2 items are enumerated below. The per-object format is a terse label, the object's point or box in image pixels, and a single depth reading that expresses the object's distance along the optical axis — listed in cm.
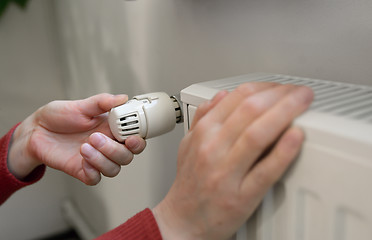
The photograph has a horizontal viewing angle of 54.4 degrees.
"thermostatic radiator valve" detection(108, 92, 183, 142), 42
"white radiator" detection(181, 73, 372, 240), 22
